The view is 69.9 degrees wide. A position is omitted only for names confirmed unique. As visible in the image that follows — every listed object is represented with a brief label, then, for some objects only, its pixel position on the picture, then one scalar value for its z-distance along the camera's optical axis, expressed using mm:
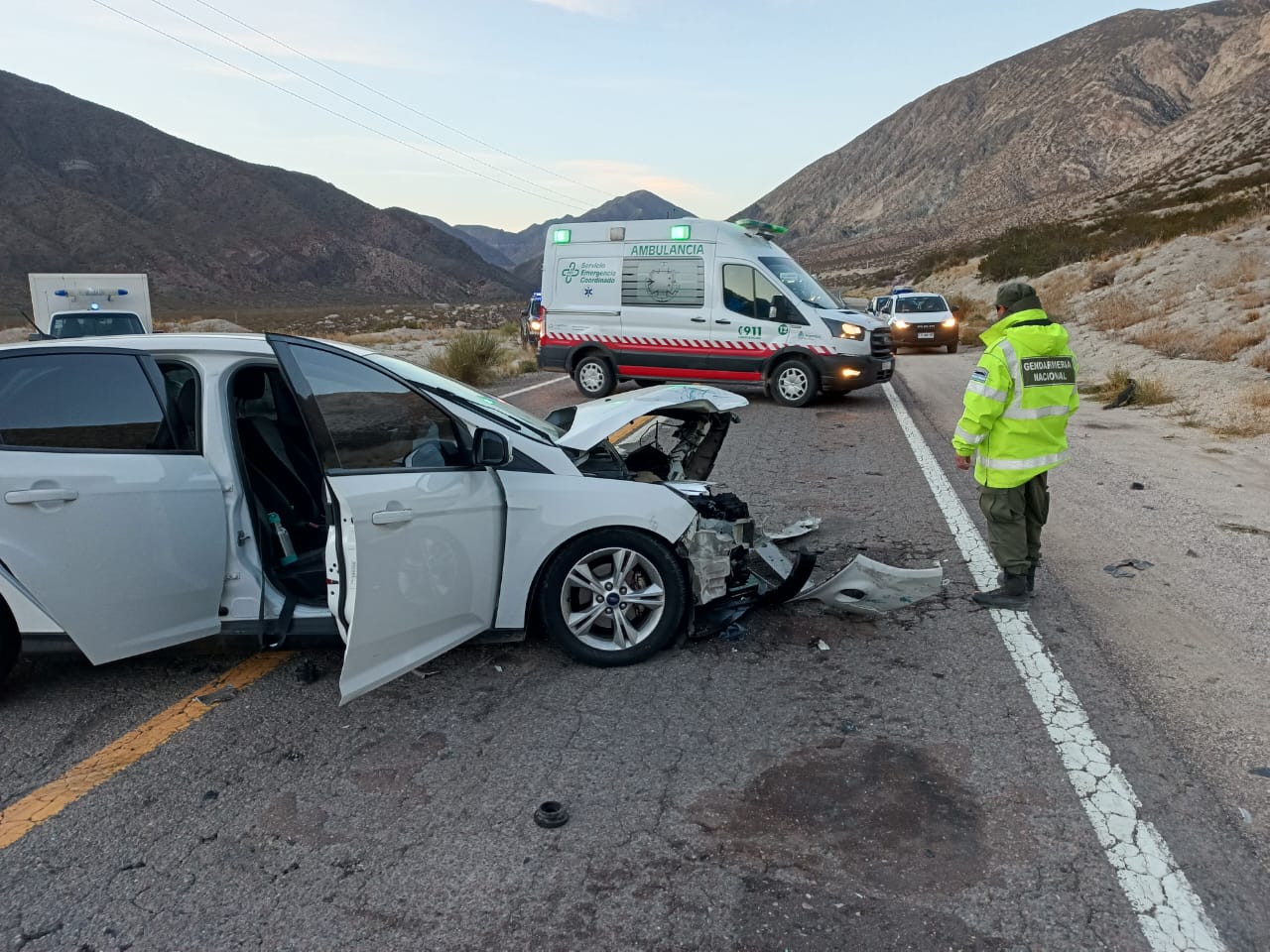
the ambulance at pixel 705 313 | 12656
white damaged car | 3586
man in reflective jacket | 4723
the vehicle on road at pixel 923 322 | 22125
